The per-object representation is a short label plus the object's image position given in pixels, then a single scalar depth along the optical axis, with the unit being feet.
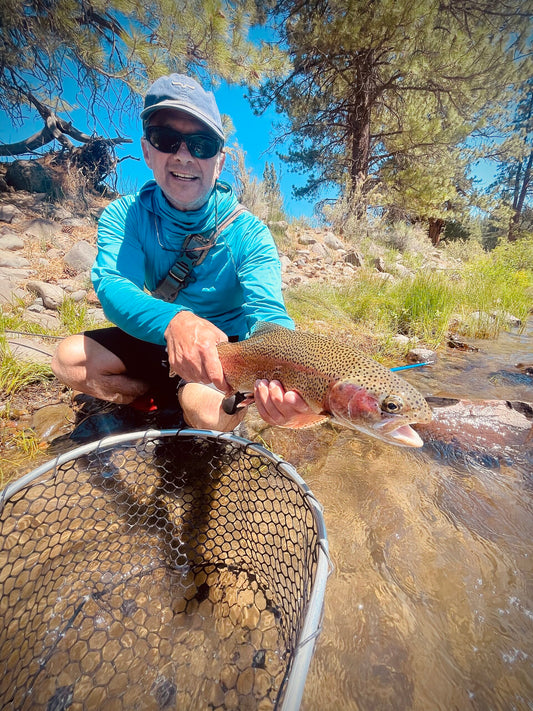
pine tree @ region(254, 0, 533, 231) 34.73
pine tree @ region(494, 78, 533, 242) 62.59
